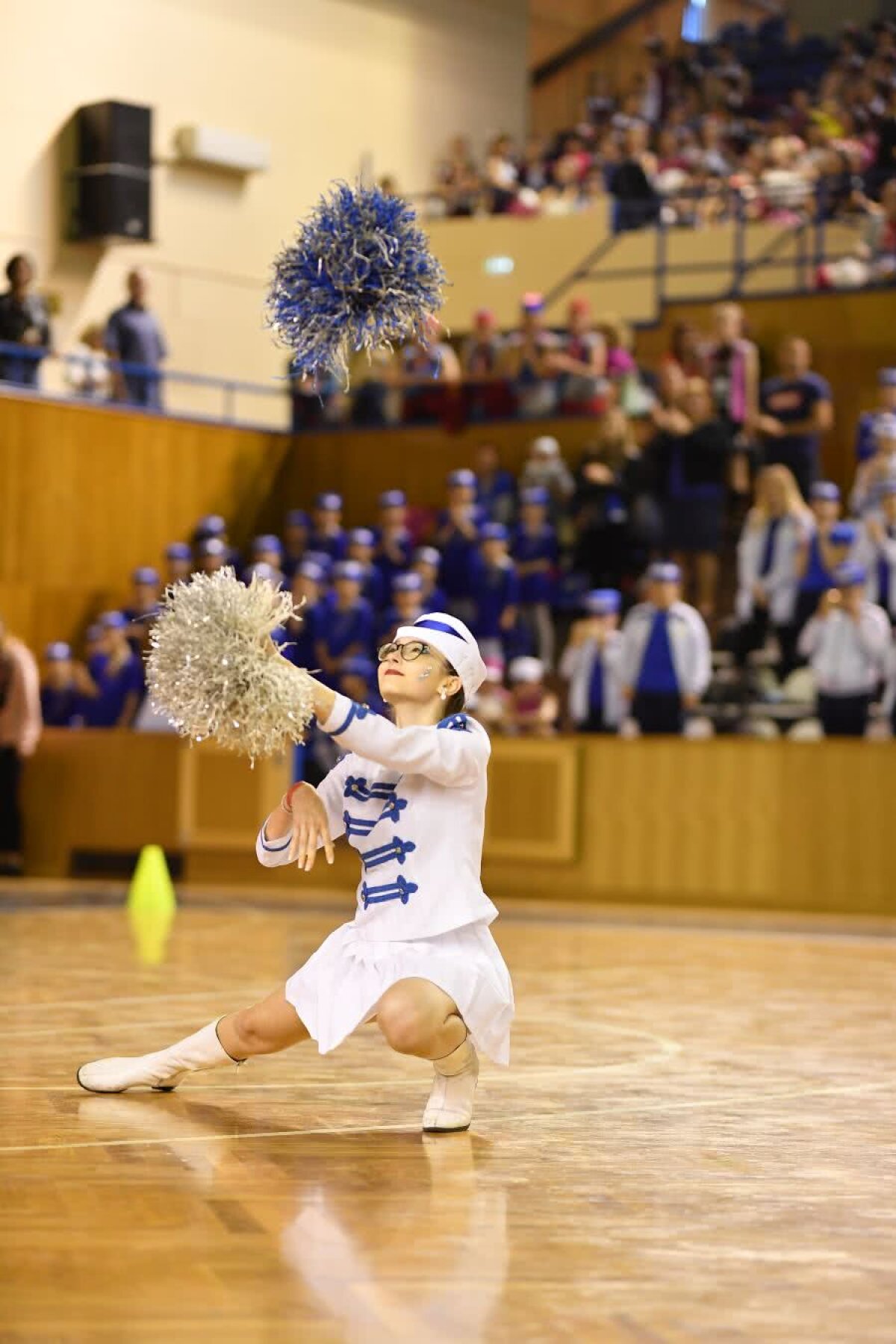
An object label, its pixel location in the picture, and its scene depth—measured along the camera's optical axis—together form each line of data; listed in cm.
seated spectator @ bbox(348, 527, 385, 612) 1761
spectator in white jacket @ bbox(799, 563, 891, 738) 1432
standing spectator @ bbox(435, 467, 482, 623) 1728
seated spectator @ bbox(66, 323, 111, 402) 2058
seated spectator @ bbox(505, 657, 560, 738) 1603
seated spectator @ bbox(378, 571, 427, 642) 1669
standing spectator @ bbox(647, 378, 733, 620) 1694
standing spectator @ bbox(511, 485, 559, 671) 1716
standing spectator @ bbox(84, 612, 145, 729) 1816
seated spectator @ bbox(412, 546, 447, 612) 1700
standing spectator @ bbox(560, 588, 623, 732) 1566
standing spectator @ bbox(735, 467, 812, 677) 1527
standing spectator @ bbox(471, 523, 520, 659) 1700
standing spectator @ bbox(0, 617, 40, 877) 1716
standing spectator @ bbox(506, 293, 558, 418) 1938
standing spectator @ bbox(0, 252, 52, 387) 1886
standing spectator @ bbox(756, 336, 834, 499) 1680
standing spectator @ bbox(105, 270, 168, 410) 2048
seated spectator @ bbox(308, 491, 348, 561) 1872
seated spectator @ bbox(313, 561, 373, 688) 1698
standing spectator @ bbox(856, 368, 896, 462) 1599
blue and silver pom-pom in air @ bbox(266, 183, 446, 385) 575
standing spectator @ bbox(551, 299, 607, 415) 1908
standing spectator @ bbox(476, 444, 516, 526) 1834
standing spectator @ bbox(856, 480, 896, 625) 1481
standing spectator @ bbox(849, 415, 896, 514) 1509
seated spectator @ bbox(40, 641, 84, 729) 1845
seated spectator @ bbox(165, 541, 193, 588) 1909
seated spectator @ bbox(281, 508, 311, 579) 1894
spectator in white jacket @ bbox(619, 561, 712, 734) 1506
